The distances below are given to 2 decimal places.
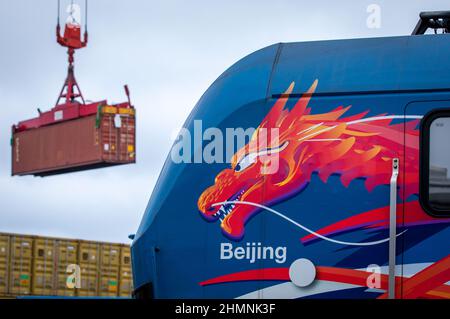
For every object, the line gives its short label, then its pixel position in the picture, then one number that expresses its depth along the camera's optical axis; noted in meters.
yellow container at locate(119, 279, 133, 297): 47.69
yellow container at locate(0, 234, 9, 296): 44.34
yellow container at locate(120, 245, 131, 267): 48.34
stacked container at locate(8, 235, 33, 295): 44.47
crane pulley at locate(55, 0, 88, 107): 81.88
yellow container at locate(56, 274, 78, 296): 46.06
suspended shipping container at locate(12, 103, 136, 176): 66.00
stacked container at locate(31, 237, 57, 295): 45.33
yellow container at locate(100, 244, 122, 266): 47.22
